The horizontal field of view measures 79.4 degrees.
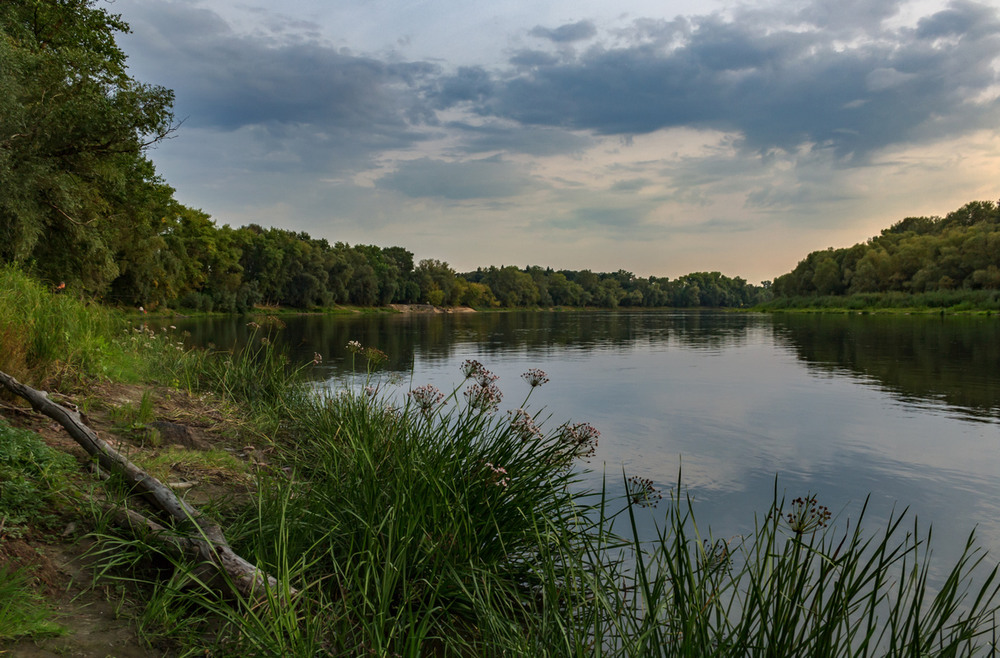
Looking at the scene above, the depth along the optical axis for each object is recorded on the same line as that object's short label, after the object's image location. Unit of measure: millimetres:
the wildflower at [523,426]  4215
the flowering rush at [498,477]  3560
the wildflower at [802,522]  1916
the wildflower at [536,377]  4812
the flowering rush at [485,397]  4496
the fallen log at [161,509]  3088
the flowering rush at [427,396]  4707
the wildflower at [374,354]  6301
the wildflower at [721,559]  2492
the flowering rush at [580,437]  4138
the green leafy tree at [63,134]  12742
